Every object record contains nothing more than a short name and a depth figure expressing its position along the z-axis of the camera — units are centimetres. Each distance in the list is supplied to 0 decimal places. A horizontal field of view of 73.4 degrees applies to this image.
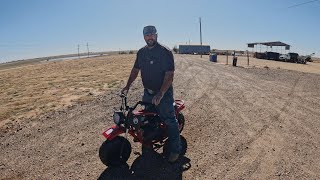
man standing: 421
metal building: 5874
